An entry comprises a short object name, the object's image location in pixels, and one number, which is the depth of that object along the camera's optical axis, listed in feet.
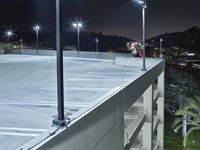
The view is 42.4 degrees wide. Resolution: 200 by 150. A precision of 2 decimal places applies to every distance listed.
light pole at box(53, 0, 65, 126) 13.11
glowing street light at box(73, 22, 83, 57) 80.32
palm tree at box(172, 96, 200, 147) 59.27
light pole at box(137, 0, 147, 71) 41.23
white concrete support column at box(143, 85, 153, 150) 42.35
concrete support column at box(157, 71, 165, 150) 59.66
